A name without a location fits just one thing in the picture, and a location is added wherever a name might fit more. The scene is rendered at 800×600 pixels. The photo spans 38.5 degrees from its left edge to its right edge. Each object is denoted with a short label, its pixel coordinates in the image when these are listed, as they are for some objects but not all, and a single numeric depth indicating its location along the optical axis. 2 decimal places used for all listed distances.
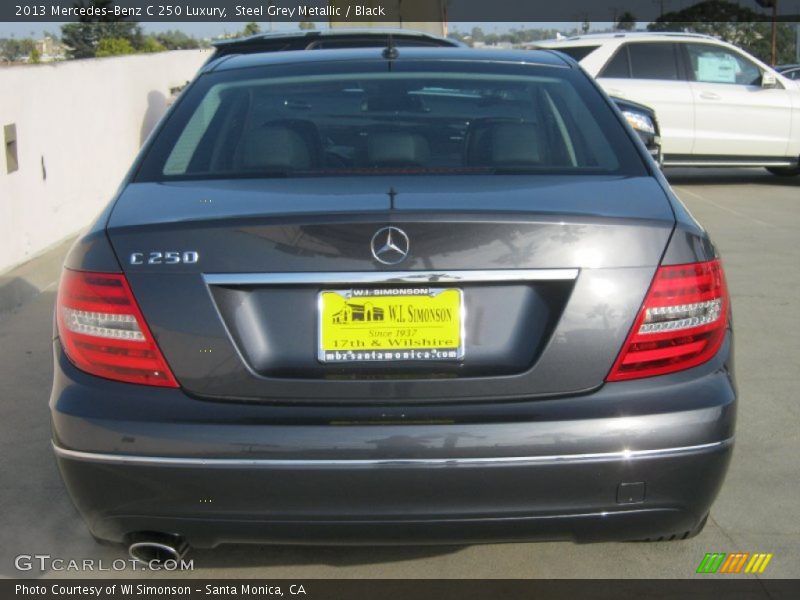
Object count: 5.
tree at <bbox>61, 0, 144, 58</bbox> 34.19
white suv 13.72
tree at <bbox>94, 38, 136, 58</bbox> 27.04
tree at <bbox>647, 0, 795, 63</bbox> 64.75
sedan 2.86
